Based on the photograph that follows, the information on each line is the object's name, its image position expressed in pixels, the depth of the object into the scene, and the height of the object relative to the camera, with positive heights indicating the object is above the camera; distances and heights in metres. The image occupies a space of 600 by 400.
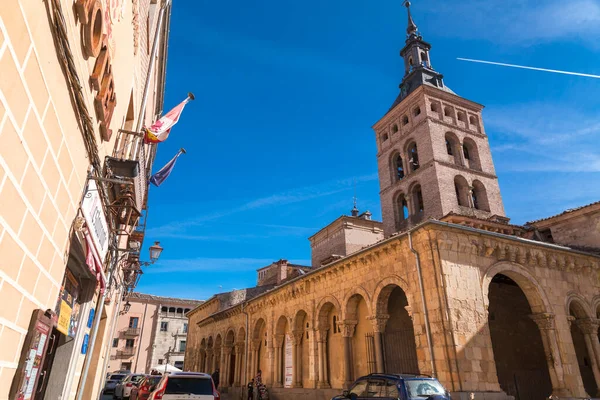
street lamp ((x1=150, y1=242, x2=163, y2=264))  12.56 +3.94
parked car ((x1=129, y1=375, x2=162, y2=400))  12.72 -0.06
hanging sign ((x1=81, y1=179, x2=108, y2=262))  5.38 +2.37
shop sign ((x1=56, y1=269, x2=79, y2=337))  6.20 +1.24
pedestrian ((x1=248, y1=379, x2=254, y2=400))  19.27 -0.28
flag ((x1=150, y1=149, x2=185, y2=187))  12.46 +6.16
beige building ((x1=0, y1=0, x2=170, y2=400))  2.87 +1.98
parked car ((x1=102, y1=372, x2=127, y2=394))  23.73 -0.05
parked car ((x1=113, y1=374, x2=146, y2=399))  18.80 -0.09
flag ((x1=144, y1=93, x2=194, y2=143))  9.05 +5.68
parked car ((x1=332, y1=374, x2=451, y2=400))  8.17 -0.07
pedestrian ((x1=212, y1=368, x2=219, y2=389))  23.49 +0.40
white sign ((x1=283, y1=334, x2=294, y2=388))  18.75 +1.01
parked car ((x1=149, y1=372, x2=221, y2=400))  9.03 -0.08
